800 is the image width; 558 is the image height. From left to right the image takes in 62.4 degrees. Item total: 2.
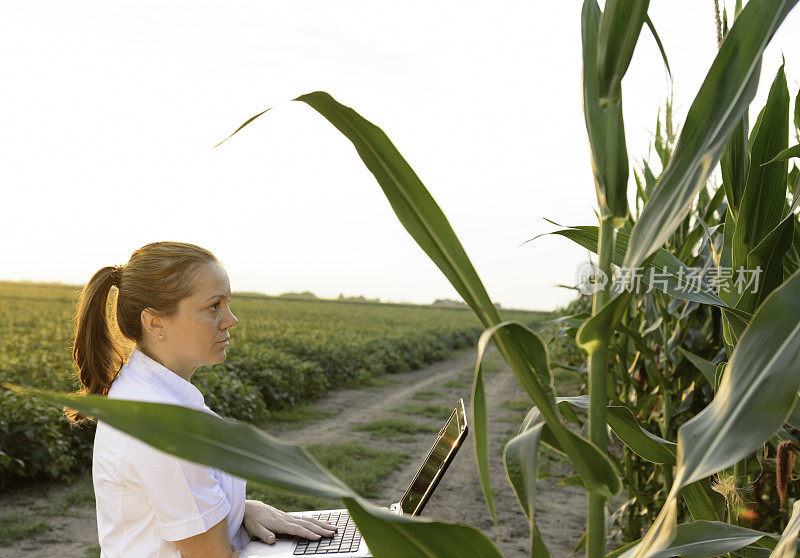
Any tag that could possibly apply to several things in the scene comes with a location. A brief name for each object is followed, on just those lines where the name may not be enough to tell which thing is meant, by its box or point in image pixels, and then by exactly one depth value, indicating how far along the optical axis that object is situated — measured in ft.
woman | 4.98
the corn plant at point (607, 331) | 2.10
